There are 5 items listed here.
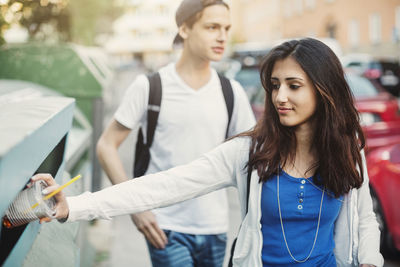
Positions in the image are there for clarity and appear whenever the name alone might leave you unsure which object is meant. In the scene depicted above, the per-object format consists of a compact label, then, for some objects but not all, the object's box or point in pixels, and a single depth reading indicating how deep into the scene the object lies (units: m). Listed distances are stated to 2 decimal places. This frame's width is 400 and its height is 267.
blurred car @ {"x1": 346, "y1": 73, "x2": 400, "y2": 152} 7.05
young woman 2.00
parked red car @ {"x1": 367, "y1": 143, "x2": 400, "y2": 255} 4.68
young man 2.66
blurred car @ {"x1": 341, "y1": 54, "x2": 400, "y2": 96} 18.55
